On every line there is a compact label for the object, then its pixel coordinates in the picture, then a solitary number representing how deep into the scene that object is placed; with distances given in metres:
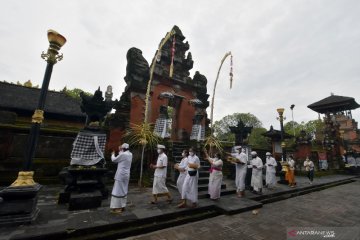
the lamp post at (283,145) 12.34
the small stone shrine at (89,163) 5.91
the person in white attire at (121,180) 5.50
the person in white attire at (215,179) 7.42
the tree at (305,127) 47.92
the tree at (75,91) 36.53
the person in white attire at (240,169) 8.37
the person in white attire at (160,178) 6.80
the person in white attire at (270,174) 10.65
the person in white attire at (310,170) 12.82
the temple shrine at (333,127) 22.97
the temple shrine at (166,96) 11.99
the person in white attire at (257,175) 9.05
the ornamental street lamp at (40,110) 4.73
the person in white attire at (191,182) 6.41
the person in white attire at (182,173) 7.22
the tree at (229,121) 49.08
